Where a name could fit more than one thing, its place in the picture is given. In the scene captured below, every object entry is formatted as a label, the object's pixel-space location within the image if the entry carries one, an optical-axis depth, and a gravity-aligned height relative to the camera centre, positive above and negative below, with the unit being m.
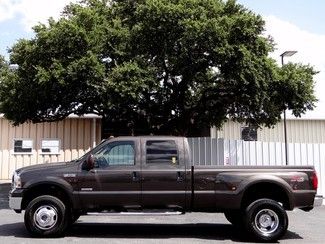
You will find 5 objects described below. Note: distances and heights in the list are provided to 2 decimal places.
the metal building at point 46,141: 25.47 +0.86
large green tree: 15.87 +3.09
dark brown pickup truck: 9.58 -0.68
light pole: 16.91 +3.91
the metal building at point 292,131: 26.42 +1.31
